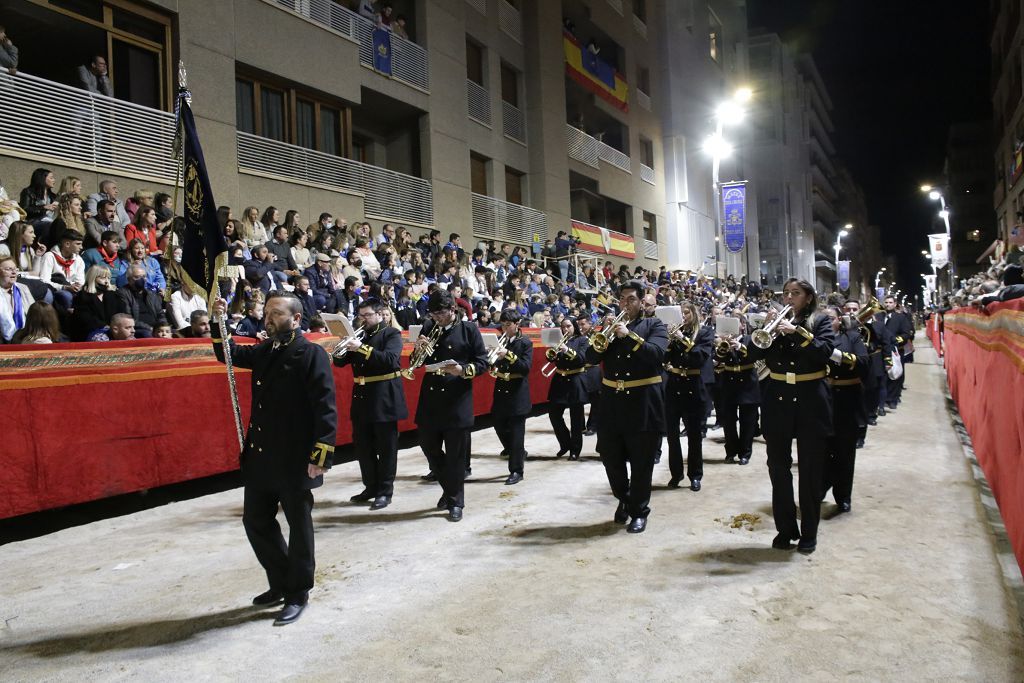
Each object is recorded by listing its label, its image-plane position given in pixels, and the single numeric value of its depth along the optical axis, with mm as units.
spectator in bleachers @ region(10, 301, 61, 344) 7328
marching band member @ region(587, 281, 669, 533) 6363
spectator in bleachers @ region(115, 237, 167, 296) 9922
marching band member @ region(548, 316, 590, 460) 10219
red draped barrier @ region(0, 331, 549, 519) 6340
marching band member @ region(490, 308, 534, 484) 8766
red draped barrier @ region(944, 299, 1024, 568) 5074
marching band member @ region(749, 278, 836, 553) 5617
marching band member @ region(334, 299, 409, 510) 7469
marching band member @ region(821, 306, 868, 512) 6719
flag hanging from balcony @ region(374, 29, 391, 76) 19734
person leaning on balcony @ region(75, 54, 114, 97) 13023
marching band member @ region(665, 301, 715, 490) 8164
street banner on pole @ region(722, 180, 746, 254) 30967
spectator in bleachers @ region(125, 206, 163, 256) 10922
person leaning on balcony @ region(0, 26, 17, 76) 11453
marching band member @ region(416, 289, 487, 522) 6996
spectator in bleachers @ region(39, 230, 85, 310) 8719
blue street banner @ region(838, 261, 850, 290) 76188
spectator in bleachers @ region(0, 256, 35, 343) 7801
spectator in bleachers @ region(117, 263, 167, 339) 8781
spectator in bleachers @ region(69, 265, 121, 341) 8461
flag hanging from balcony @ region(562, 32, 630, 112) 30234
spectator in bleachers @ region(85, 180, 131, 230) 11062
